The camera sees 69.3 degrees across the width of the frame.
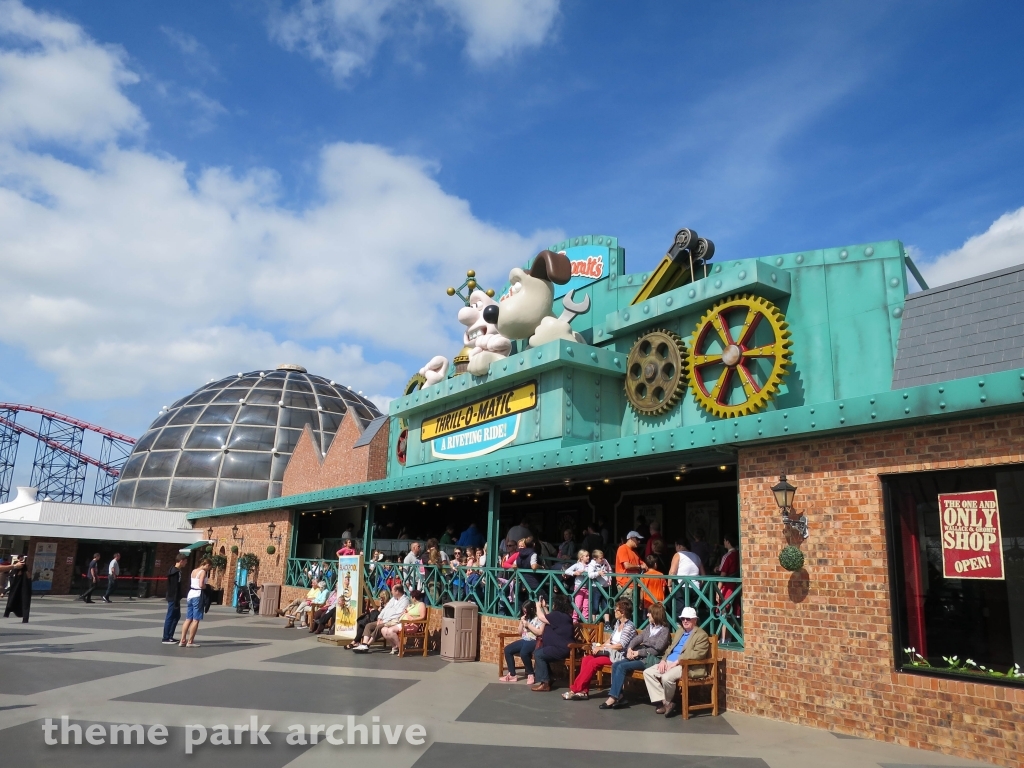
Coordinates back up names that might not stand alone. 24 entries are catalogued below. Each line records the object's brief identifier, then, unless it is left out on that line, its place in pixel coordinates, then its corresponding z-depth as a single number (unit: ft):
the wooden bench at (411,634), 43.55
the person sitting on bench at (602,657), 30.12
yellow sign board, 48.32
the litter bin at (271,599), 70.49
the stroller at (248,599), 74.59
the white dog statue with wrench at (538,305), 49.26
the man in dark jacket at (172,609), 45.42
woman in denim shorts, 44.16
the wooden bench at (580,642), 32.76
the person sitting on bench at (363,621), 46.09
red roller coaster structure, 173.88
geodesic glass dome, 133.08
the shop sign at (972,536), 22.89
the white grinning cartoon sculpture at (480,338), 52.29
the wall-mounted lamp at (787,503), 26.76
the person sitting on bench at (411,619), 43.96
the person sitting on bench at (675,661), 27.45
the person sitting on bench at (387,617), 44.87
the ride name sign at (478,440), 49.16
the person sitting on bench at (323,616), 53.42
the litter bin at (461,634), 41.63
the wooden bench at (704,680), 26.86
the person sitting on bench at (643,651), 28.89
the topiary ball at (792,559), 26.21
